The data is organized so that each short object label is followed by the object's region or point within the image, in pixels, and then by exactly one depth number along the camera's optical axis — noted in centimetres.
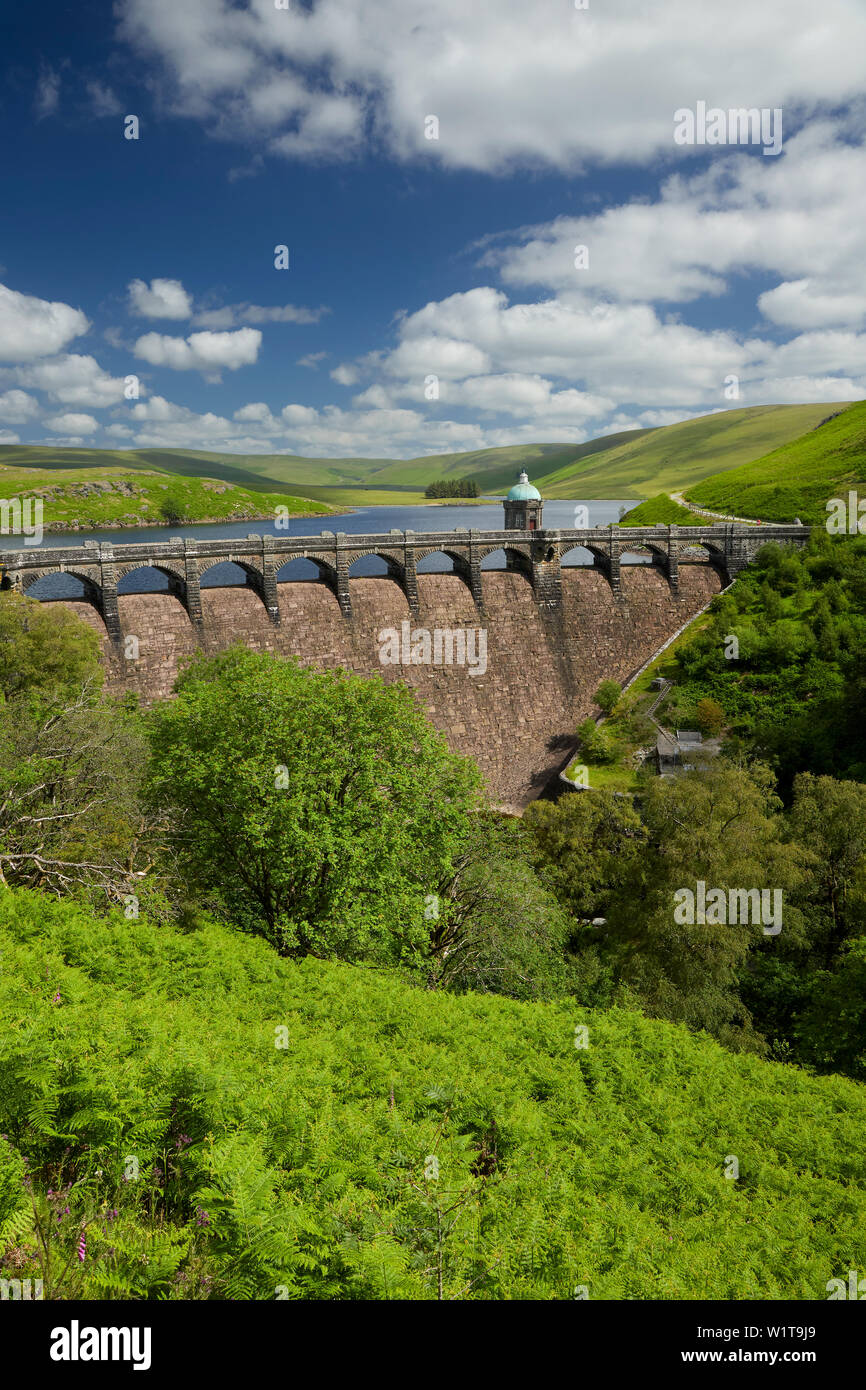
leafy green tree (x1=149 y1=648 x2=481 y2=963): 2216
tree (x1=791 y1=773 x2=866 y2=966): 3469
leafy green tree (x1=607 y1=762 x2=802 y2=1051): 2936
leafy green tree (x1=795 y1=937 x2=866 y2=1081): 2588
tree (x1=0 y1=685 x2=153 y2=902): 2008
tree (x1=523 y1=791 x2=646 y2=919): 3875
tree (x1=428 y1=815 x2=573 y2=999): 2795
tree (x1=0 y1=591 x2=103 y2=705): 3528
